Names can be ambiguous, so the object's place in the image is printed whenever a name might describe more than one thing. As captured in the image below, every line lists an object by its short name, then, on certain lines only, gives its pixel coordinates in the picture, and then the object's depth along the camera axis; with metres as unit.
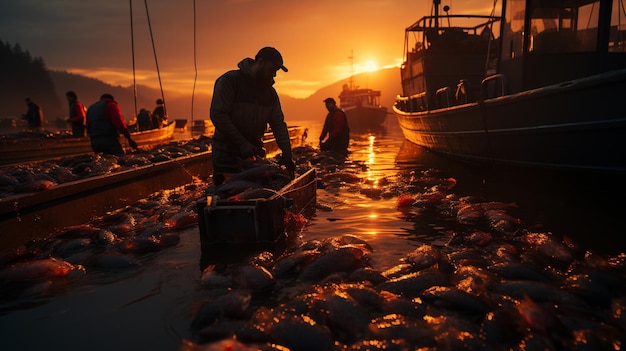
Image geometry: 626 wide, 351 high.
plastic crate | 4.29
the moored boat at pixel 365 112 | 47.50
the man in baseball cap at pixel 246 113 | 5.68
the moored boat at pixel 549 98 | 6.22
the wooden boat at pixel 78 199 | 4.67
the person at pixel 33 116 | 23.56
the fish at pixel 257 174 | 5.44
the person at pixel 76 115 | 15.70
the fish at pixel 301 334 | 2.46
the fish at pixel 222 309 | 2.82
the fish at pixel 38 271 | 3.64
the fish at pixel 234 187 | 5.05
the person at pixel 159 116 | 22.58
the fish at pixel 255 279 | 3.37
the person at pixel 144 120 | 20.91
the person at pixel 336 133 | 15.47
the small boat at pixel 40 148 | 13.40
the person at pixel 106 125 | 10.54
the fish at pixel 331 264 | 3.62
